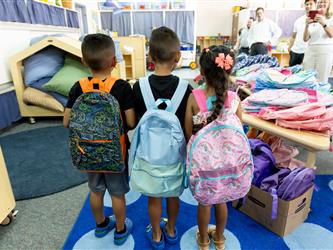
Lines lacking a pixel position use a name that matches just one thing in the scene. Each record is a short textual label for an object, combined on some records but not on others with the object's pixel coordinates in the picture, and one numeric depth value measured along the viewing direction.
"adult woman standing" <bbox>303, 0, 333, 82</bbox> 2.52
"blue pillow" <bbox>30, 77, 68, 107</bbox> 2.90
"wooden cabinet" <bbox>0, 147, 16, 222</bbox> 1.30
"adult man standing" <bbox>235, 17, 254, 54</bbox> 4.66
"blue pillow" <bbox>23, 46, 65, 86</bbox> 2.88
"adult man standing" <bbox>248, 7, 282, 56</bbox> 4.34
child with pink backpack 0.94
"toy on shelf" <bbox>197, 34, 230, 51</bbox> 8.41
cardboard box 1.28
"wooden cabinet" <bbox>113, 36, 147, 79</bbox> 5.90
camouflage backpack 1.00
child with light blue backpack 0.99
